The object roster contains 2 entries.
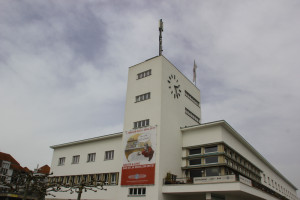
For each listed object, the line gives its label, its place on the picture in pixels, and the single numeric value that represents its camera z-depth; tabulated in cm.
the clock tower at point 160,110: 2958
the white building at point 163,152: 2811
